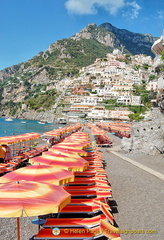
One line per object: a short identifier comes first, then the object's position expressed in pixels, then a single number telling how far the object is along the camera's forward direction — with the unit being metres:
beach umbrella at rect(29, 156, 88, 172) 7.65
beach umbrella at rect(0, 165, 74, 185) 5.76
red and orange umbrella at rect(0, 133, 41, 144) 13.71
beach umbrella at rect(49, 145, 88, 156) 10.54
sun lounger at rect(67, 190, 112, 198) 7.11
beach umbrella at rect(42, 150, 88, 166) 8.40
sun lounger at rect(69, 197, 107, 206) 6.63
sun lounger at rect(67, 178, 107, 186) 8.39
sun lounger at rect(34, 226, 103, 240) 4.75
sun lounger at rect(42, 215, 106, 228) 5.23
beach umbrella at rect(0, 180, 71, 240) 3.79
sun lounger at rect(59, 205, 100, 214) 6.09
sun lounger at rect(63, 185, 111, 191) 7.71
